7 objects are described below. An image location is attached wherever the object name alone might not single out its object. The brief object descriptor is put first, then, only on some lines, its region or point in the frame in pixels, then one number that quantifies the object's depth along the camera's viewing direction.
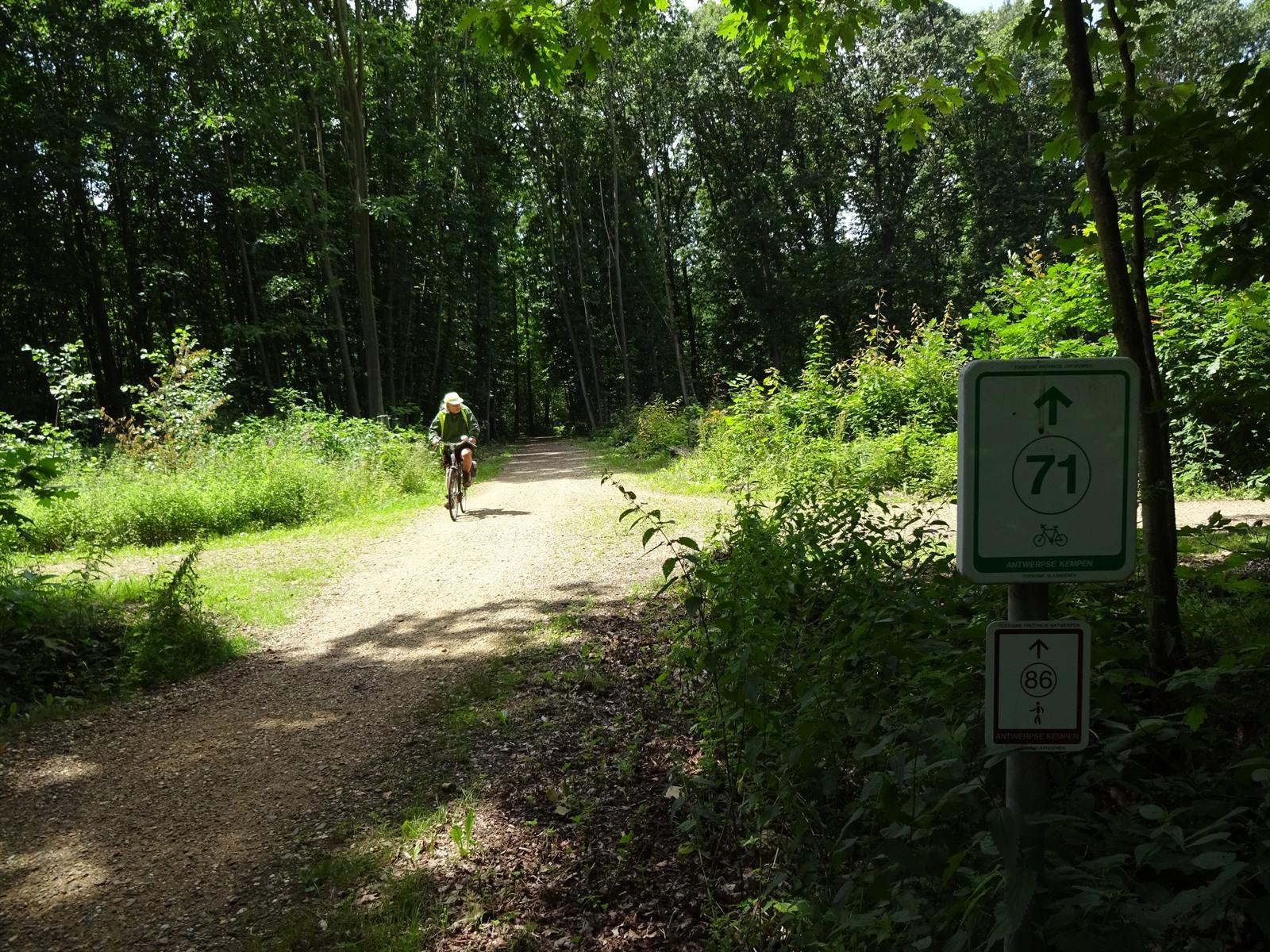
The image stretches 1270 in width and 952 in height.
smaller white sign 1.23
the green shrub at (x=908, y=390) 12.39
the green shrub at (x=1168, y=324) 7.88
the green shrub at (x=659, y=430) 21.38
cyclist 12.15
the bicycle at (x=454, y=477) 11.94
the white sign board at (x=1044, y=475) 1.20
